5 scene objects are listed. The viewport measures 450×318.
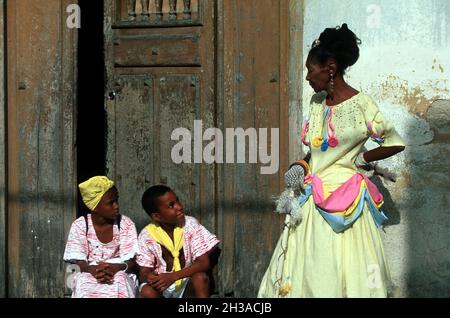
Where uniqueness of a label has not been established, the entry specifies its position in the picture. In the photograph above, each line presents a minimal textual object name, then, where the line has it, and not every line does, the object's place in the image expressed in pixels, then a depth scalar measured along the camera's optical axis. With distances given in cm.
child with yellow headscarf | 1423
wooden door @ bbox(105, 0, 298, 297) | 1545
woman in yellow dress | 1322
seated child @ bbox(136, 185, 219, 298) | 1459
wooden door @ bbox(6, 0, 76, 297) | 1612
